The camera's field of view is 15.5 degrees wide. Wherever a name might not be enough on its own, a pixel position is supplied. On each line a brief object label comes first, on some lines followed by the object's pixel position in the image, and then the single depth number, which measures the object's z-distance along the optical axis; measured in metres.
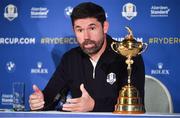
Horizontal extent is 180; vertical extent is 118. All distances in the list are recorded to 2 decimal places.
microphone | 5.06
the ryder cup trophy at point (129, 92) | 3.69
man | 5.06
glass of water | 4.27
